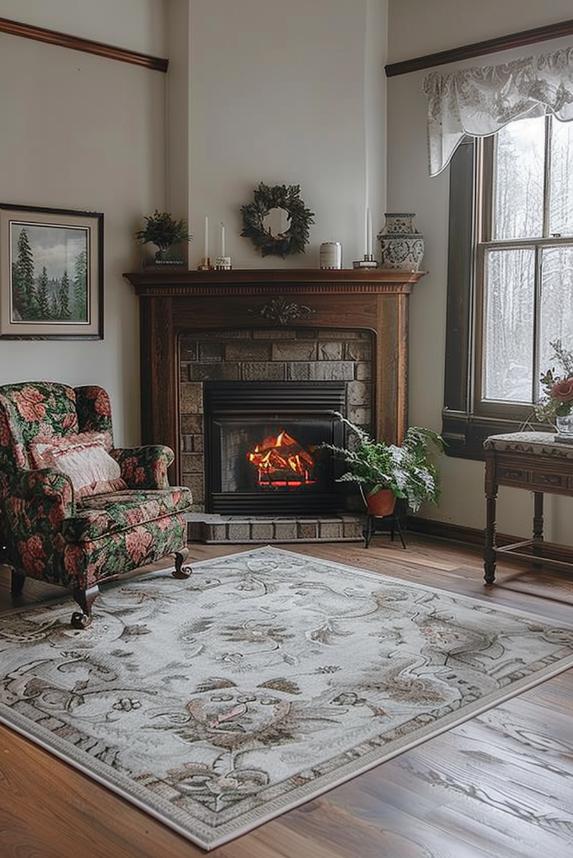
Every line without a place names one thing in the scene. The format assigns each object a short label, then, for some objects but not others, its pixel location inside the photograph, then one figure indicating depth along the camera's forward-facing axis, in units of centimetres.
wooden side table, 453
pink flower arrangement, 458
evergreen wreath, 579
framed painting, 535
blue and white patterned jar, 575
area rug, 286
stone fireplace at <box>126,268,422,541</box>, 582
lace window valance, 506
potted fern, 557
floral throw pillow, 468
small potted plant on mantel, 574
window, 529
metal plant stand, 569
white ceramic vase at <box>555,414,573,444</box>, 461
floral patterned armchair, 428
